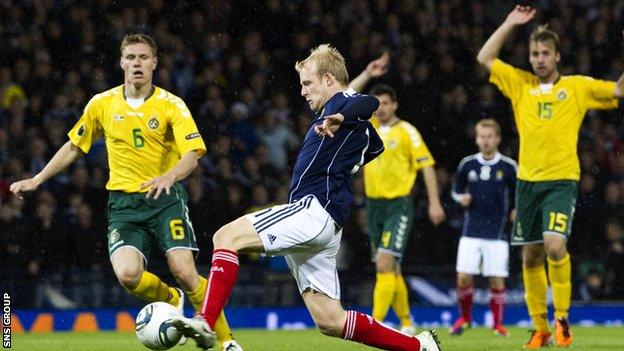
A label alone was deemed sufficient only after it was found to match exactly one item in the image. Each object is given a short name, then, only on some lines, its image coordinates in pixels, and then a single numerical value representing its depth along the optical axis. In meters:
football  12.70
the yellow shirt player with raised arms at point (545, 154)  19.00
